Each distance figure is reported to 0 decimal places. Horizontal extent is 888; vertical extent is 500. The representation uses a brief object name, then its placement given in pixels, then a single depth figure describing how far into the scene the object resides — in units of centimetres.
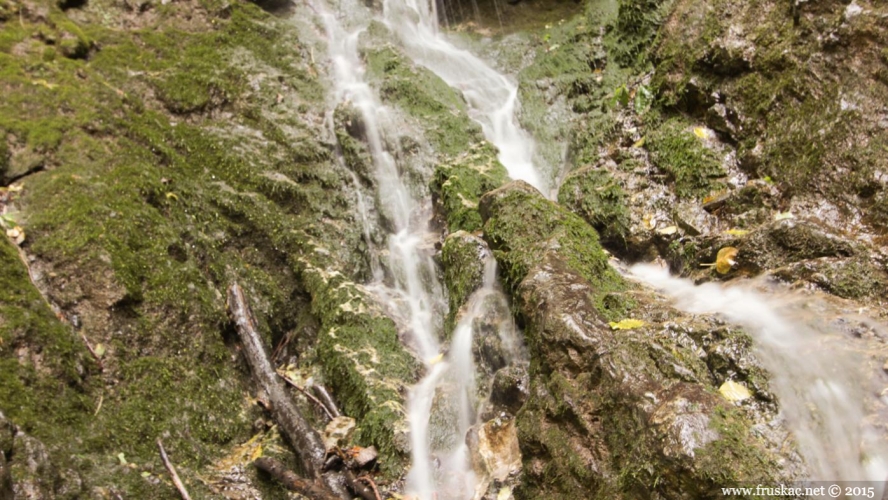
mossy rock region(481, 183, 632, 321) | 509
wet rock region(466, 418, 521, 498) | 446
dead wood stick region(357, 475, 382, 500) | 480
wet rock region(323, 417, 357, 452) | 548
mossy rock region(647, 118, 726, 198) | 602
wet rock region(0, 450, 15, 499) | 362
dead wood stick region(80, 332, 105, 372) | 519
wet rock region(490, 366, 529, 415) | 477
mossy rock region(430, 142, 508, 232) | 689
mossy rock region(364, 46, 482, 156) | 845
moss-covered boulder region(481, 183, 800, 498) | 313
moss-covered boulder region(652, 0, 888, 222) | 516
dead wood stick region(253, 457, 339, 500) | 469
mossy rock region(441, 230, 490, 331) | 604
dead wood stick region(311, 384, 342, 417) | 593
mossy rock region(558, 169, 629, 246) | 617
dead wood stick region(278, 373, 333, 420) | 595
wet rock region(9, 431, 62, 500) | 380
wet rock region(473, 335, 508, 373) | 532
